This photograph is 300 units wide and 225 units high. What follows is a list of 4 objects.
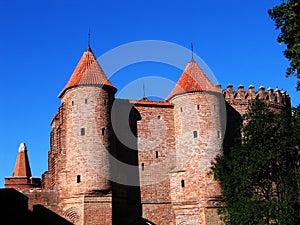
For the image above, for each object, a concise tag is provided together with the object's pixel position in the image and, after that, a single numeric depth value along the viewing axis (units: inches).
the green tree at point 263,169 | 978.1
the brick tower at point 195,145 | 1245.1
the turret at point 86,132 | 1184.8
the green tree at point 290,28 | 679.1
